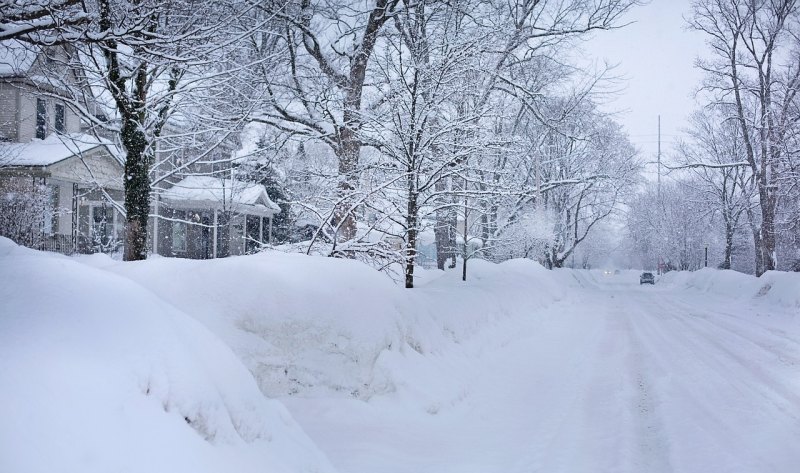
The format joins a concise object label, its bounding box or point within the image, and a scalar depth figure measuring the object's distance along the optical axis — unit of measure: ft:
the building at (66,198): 58.03
